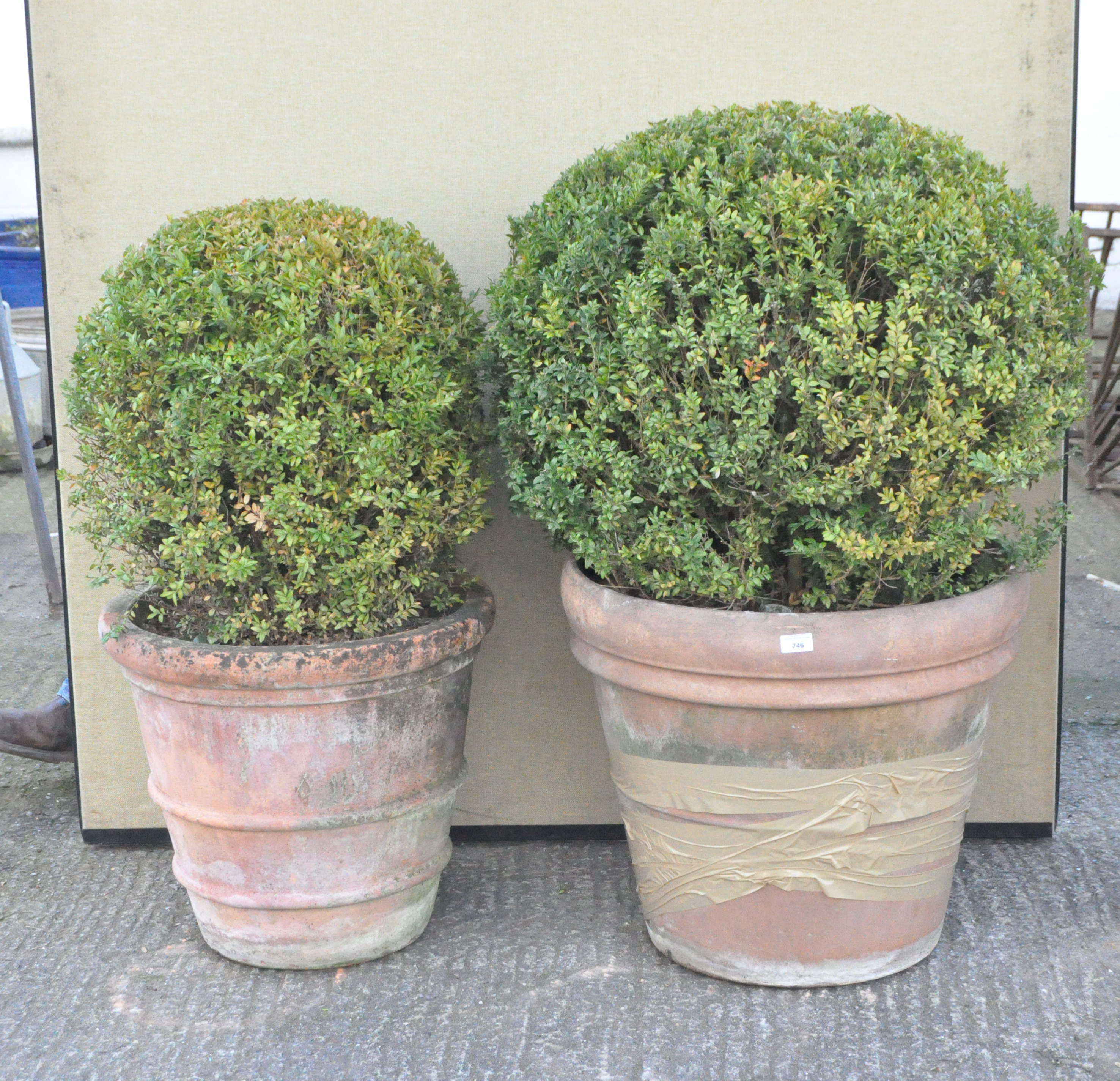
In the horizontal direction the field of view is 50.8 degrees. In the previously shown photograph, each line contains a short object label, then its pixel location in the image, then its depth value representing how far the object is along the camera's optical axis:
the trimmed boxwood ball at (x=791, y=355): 2.11
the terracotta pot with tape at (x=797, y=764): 2.20
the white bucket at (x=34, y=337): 7.19
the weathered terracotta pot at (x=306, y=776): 2.35
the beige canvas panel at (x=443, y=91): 2.74
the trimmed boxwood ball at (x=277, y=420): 2.28
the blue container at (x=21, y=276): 7.53
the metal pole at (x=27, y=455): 4.68
